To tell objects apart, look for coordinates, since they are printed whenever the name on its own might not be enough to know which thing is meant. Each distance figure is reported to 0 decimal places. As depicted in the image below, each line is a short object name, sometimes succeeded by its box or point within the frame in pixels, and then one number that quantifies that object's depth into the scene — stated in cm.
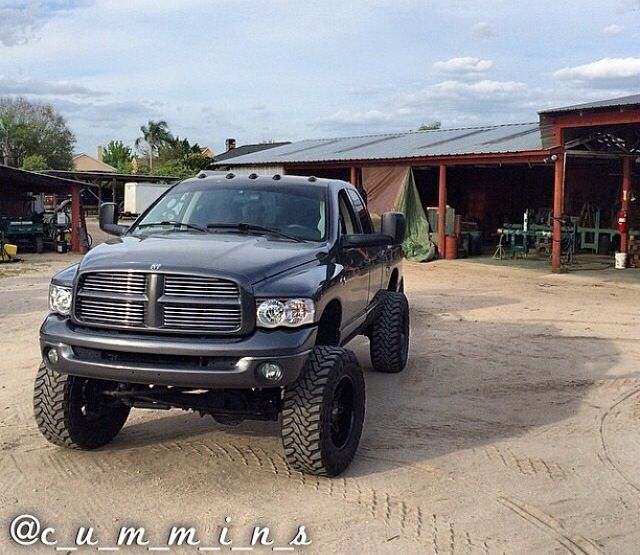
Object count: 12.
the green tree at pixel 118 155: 7719
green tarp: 2086
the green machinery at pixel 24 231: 2244
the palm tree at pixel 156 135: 7069
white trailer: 3962
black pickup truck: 449
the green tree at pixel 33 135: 6181
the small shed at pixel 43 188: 2158
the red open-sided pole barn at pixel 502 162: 1689
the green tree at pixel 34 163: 5577
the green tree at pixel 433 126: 6053
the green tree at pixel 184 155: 5572
